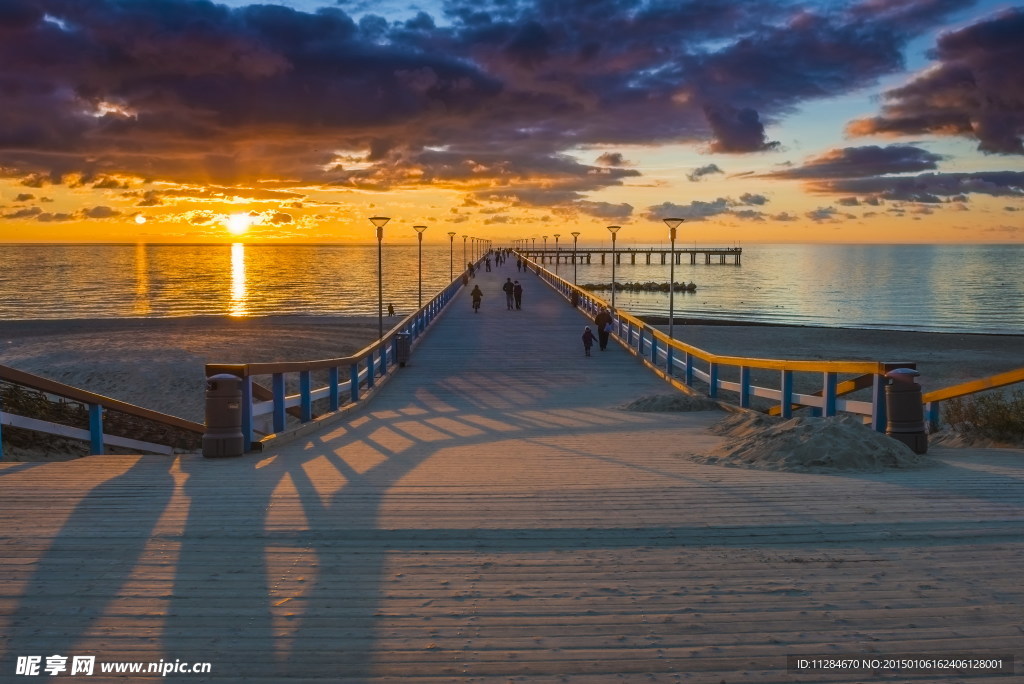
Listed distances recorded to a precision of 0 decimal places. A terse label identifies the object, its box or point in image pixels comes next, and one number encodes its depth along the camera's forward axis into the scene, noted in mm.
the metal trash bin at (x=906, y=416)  8000
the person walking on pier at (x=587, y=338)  20494
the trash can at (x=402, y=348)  18938
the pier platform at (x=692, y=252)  159500
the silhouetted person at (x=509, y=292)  34031
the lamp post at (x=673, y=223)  23992
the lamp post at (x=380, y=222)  24031
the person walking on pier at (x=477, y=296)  32688
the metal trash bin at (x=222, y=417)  8172
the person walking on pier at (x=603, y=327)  21578
